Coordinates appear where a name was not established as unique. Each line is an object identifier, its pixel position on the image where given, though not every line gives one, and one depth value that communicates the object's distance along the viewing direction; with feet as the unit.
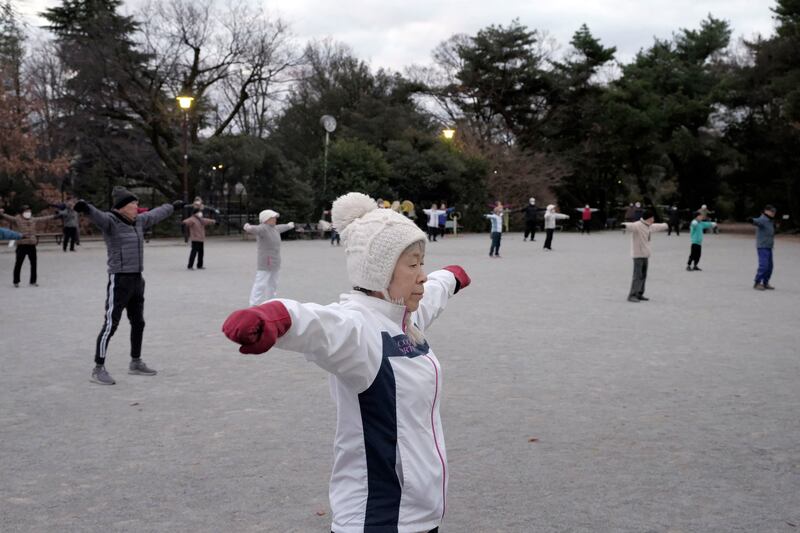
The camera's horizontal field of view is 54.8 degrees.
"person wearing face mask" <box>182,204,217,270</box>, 62.18
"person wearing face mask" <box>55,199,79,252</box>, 86.94
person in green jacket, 60.70
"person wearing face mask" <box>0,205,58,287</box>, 50.19
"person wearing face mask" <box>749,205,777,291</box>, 49.80
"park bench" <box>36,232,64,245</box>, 98.76
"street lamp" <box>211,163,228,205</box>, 122.23
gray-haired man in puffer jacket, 23.70
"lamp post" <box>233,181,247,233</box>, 124.10
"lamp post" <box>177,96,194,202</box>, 92.22
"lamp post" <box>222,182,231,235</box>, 125.33
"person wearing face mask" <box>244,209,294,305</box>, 38.65
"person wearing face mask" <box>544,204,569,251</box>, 91.91
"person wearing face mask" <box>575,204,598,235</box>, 143.74
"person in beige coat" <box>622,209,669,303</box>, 43.96
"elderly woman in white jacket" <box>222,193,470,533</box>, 7.82
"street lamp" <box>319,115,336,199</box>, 122.62
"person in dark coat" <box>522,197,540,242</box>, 110.83
